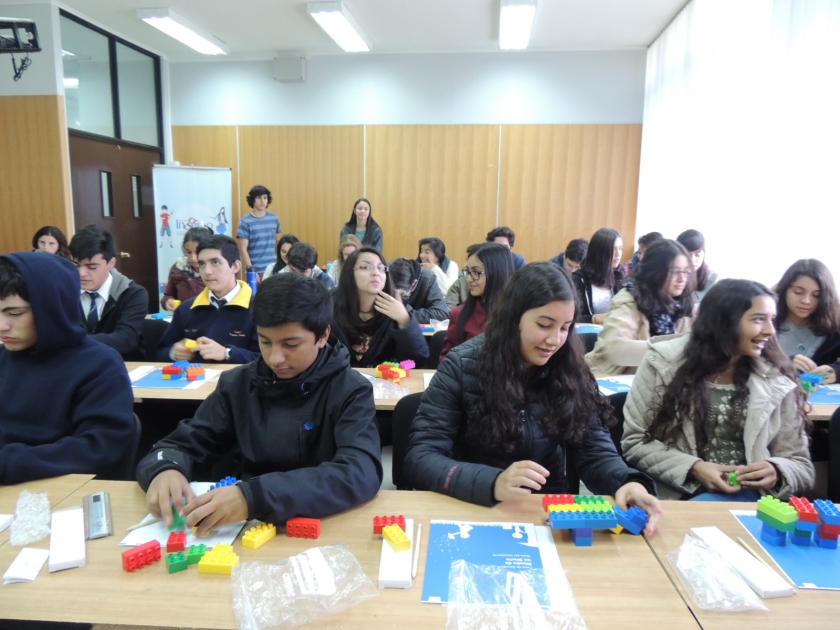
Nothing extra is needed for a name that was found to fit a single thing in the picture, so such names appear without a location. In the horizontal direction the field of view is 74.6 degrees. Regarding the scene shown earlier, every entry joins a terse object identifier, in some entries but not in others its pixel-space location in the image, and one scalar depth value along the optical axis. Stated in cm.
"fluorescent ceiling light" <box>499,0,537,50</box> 547
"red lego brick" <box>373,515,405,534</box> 133
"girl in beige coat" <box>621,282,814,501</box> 190
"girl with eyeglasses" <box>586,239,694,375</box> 294
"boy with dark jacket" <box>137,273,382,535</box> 151
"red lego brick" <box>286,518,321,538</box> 131
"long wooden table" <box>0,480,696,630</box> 105
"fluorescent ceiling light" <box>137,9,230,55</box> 593
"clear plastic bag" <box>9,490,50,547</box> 129
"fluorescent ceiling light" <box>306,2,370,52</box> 568
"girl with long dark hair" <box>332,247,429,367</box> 314
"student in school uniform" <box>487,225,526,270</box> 601
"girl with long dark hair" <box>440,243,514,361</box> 307
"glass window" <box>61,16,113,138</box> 621
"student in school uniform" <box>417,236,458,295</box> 614
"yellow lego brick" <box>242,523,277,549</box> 126
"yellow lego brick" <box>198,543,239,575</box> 117
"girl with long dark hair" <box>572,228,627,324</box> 444
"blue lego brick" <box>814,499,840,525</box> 129
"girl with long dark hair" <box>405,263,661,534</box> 165
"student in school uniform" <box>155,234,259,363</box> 310
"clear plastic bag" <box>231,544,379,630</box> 106
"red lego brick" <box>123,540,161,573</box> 117
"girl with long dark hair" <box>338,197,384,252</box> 712
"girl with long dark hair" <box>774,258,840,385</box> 294
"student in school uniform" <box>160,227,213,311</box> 487
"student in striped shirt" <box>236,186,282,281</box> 723
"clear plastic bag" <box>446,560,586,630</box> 104
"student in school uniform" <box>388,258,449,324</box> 462
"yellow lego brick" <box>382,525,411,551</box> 126
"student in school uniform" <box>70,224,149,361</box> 319
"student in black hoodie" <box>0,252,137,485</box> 173
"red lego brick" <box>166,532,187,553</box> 122
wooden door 647
